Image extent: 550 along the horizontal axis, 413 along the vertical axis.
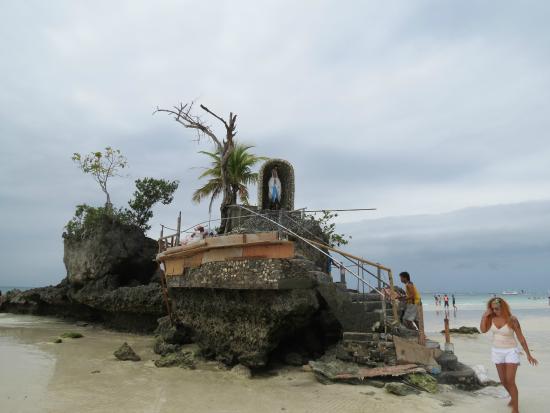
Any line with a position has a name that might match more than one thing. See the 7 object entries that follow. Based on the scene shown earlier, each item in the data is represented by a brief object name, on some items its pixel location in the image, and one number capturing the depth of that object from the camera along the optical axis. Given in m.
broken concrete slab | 7.73
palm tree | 19.05
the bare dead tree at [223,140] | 14.65
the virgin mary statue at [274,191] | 13.71
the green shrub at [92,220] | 20.89
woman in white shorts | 5.90
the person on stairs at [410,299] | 9.24
